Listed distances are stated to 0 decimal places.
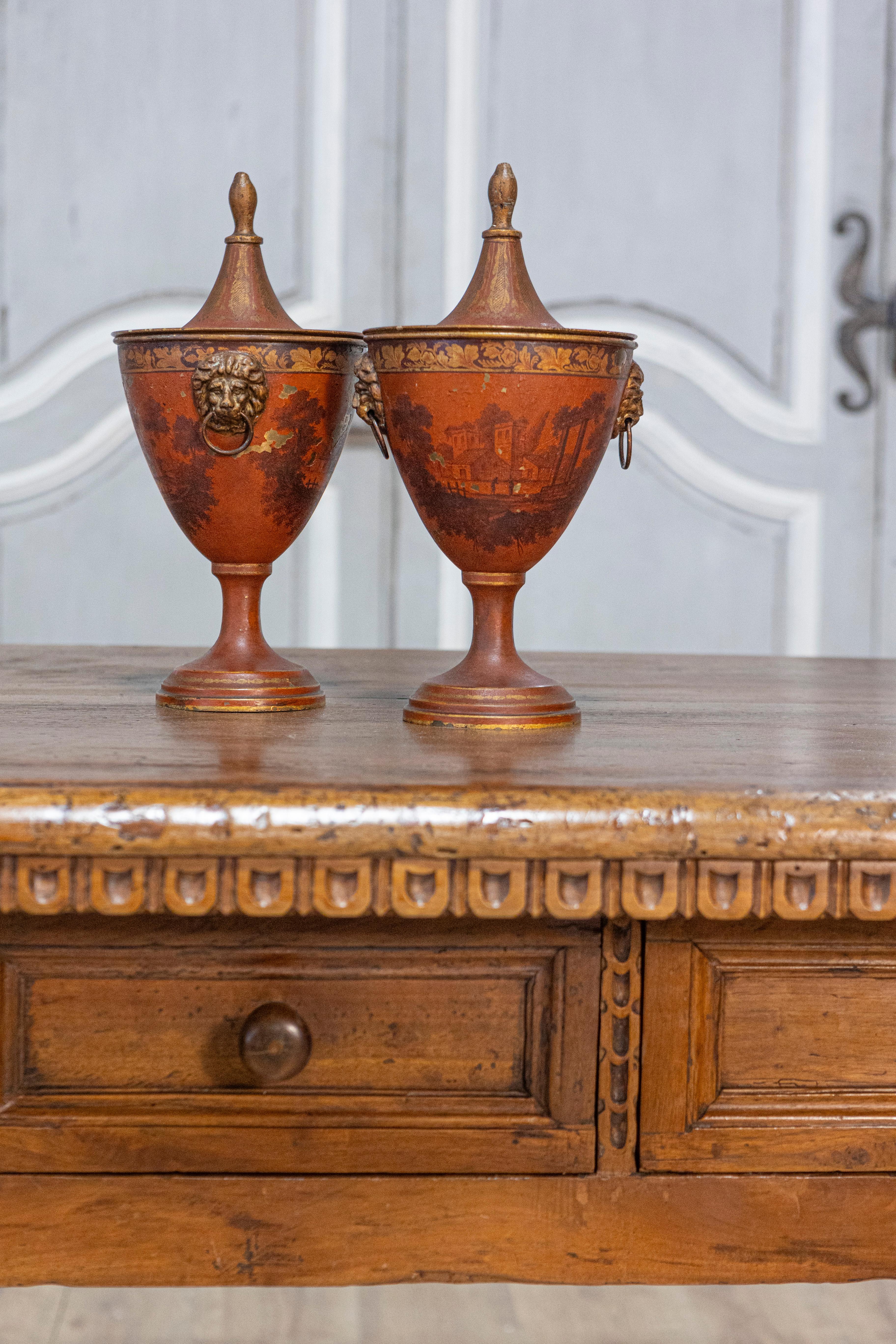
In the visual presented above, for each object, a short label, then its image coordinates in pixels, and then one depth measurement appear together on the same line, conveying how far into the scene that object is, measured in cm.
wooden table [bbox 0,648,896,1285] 177
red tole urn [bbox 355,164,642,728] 187
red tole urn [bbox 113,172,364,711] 192
